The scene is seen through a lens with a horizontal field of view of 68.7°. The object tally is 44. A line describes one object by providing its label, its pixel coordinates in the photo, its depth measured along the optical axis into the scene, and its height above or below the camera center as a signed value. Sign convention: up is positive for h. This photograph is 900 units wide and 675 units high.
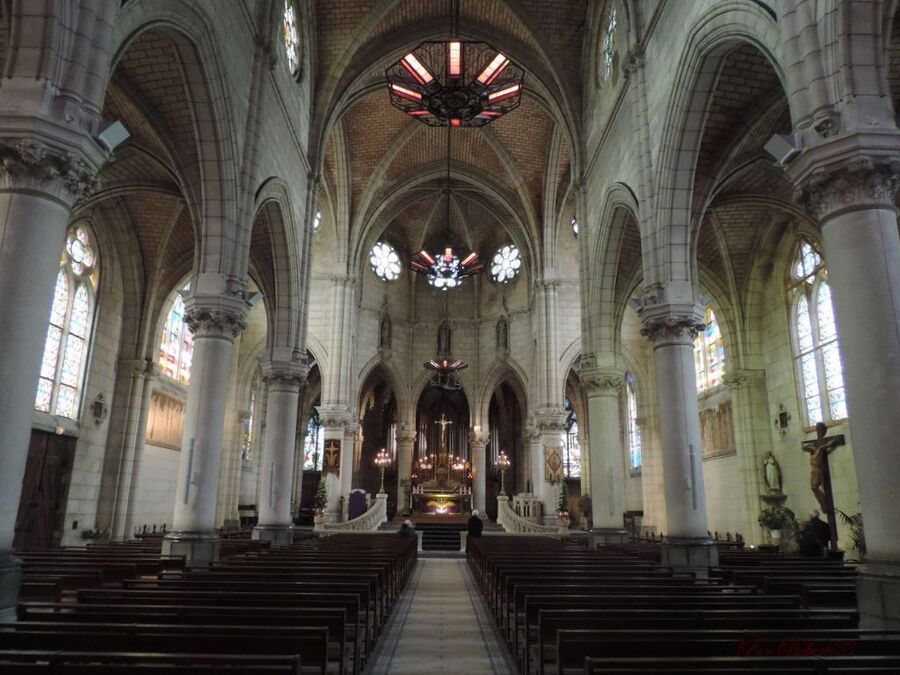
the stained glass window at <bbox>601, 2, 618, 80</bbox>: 18.30 +13.33
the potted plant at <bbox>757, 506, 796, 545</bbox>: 18.08 +0.35
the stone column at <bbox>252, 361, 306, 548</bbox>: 17.27 +1.85
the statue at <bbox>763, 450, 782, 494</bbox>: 19.98 +1.70
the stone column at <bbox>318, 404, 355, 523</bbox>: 27.36 +2.77
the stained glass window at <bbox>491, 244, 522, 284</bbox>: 35.22 +13.72
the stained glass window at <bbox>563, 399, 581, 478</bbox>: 40.44 +4.82
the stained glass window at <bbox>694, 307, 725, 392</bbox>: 23.61 +6.23
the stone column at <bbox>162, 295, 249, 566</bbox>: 11.85 +1.75
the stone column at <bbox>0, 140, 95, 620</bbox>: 6.24 +2.34
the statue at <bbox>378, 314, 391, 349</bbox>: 34.38 +9.80
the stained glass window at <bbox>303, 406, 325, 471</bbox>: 39.97 +4.83
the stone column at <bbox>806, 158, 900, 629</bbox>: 6.36 +1.96
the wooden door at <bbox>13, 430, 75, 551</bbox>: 16.27 +0.80
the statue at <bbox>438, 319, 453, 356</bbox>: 35.80 +10.06
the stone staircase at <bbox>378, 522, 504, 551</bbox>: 26.48 -0.23
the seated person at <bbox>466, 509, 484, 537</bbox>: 20.17 +0.06
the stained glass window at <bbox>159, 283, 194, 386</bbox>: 22.67 +6.08
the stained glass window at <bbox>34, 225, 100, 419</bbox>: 17.31 +5.19
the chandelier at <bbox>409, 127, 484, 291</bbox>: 28.69 +11.22
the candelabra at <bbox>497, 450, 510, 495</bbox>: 36.84 +3.48
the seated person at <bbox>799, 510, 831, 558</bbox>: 12.29 -0.12
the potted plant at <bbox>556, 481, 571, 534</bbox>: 25.72 +0.73
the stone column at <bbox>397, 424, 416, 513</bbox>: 34.31 +3.41
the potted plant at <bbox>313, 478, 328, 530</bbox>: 27.44 +1.18
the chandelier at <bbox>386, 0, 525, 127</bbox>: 18.19 +12.05
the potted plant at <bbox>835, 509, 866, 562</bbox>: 15.24 +0.05
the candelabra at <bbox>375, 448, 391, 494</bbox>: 33.81 +3.38
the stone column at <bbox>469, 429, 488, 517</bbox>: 33.09 +2.98
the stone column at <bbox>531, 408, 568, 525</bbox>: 27.56 +3.07
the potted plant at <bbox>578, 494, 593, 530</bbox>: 33.94 +1.12
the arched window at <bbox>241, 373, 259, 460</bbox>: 29.77 +4.47
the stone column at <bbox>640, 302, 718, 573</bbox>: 11.85 +1.76
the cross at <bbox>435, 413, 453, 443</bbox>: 37.72 +5.87
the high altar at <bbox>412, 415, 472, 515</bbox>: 33.62 +2.33
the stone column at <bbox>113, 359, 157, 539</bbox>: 19.83 +2.01
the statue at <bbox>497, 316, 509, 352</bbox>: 34.59 +9.87
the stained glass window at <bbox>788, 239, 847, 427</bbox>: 17.77 +5.27
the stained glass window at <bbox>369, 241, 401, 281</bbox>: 35.16 +13.80
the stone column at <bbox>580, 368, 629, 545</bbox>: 17.69 +1.89
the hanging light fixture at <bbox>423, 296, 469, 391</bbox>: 29.42 +7.20
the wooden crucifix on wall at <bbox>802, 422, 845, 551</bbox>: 16.92 +1.57
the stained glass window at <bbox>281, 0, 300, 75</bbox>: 17.97 +13.28
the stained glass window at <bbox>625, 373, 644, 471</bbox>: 30.39 +4.42
